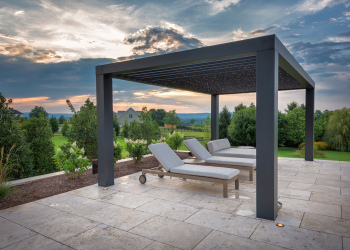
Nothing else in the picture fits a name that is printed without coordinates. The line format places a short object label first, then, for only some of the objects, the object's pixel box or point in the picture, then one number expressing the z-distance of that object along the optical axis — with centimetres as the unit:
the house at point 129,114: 4620
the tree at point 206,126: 1744
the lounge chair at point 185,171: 490
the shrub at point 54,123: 2307
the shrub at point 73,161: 602
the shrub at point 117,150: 762
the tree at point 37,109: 2627
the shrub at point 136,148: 838
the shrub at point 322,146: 1510
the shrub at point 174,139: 1129
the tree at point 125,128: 1972
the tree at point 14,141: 599
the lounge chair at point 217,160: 629
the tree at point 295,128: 1767
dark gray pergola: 367
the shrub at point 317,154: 1189
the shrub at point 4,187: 459
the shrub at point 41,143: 706
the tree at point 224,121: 1922
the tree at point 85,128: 845
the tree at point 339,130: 1415
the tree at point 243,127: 1648
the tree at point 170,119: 2347
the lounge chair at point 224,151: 766
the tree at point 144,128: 1178
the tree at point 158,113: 3248
